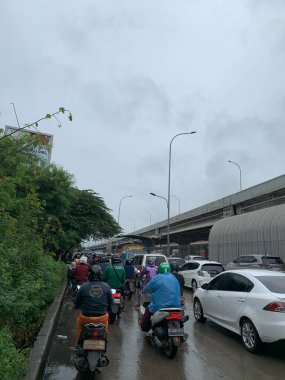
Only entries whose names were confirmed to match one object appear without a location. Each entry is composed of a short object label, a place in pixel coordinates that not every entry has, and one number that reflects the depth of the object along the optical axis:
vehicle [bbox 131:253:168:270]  19.66
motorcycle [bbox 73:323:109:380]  5.94
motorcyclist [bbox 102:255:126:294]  11.87
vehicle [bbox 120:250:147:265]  28.53
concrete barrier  5.60
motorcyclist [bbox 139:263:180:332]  7.72
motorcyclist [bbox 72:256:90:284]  14.03
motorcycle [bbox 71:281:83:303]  14.05
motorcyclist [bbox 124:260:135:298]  16.03
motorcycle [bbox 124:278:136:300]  15.42
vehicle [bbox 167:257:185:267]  28.91
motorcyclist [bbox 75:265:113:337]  6.50
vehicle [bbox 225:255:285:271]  23.52
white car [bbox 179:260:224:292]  18.22
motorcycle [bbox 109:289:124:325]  10.66
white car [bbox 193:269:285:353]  7.33
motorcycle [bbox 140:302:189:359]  7.18
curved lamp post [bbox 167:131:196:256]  41.85
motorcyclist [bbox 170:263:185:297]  11.31
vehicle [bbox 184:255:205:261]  38.62
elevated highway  38.47
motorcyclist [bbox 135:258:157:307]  13.33
